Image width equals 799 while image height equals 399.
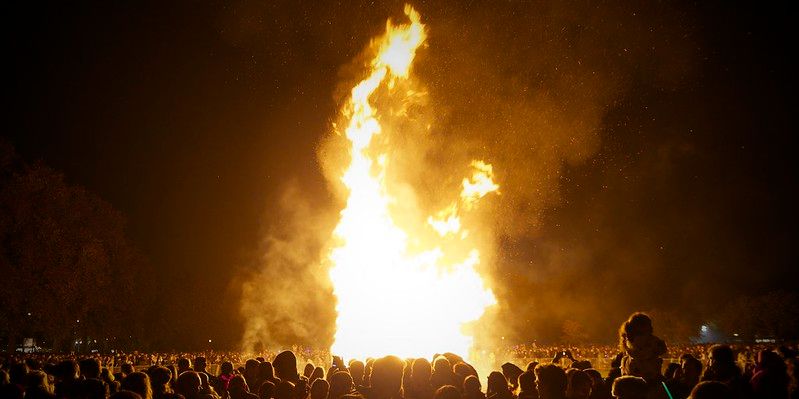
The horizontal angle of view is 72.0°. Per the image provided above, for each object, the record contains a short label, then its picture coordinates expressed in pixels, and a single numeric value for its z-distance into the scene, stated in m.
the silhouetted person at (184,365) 8.21
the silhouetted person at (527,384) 5.73
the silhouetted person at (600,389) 5.60
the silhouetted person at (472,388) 5.72
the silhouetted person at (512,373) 7.25
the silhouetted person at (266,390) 6.01
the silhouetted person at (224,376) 7.86
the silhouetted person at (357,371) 7.39
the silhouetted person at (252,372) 7.64
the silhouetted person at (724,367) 5.44
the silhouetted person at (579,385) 4.89
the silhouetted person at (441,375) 5.95
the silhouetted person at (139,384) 5.09
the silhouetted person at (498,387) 5.82
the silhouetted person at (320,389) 5.41
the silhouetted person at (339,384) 5.21
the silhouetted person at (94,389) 4.53
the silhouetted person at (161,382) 6.03
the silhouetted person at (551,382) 4.82
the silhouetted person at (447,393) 4.37
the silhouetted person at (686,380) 6.32
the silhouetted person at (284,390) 5.62
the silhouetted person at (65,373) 5.81
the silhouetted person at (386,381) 5.22
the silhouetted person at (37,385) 4.75
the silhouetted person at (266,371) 6.75
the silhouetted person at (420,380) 5.72
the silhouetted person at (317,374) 7.24
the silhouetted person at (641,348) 5.72
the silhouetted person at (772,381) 5.06
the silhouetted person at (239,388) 6.39
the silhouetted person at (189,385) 5.50
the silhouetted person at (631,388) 4.34
